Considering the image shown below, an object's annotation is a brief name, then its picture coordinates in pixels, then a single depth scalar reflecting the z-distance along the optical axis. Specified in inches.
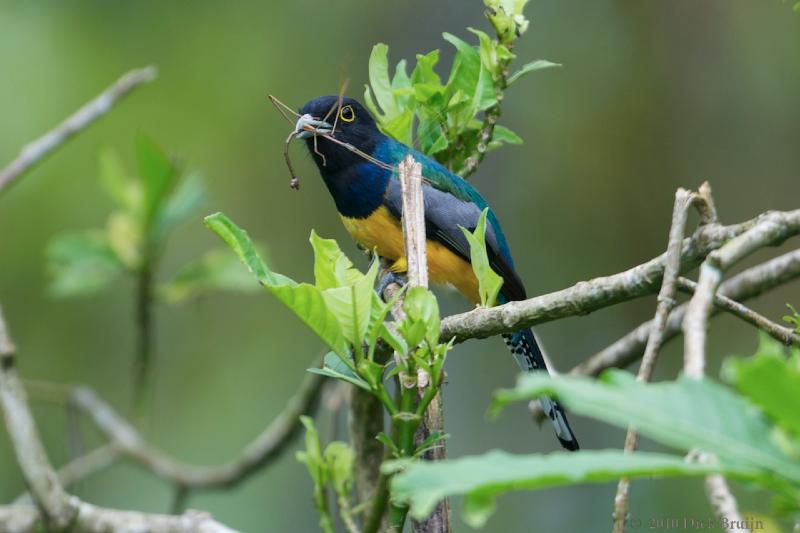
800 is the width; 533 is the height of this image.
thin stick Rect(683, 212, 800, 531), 119.9
